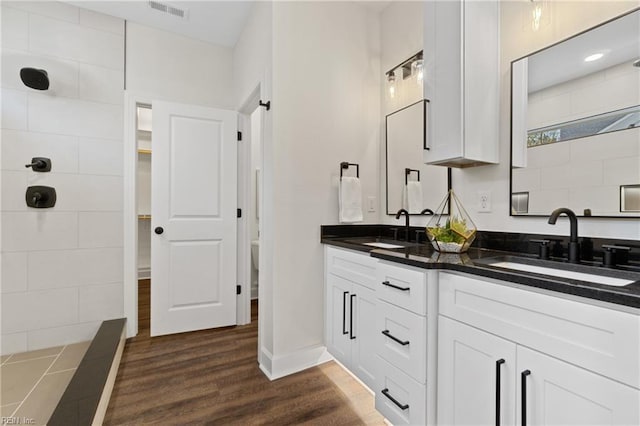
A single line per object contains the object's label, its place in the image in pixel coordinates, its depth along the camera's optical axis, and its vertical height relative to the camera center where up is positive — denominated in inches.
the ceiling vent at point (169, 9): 95.5 +66.3
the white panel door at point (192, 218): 104.5 -2.0
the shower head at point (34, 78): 86.9 +39.2
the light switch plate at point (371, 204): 95.8 +3.1
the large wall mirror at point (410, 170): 78.7 +12.2
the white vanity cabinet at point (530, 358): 29.8 -17.0
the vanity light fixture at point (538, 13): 56.5 +38.5
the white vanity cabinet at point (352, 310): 65.7 -23.5
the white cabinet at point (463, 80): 58.7 +27.4
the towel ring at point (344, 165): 88.6 +14.4
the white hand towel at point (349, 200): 86.0 +4.0
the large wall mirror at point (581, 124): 46.5 +15.8
